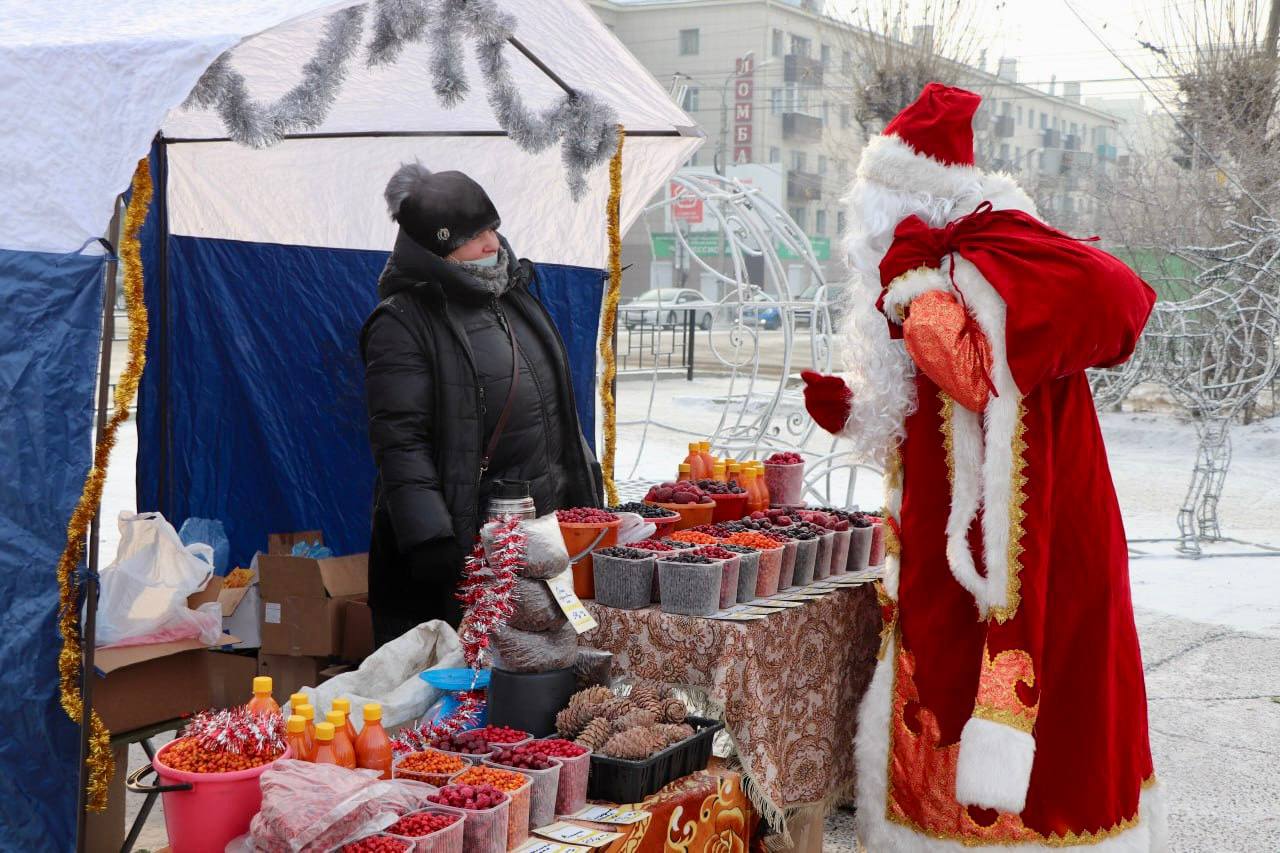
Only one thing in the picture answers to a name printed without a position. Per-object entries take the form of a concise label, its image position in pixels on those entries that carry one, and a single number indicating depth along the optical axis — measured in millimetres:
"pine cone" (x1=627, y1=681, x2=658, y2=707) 2576
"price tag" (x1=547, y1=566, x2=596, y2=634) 2506
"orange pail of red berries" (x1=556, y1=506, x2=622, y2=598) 2896
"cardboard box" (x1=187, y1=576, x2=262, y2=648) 4133
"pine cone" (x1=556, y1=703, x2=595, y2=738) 2462
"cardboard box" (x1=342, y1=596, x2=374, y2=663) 4012
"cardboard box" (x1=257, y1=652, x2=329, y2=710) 4051
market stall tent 4430
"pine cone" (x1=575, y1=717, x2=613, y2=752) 2398
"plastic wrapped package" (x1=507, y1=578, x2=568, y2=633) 2459
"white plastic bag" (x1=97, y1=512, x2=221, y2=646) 3156
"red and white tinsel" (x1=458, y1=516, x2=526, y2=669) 2441
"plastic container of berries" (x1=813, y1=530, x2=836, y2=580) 3252
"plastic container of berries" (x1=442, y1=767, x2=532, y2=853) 2084
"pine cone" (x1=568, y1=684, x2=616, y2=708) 2512
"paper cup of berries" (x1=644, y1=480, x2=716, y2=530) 3408
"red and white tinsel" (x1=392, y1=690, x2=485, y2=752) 2463
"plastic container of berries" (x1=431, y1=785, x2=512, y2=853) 2004
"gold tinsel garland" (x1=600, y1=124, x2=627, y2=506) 4527
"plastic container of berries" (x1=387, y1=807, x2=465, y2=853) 1908
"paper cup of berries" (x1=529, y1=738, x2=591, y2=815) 2264
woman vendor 3486
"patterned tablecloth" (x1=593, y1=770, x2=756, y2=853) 2303
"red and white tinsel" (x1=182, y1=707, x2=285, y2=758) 2143
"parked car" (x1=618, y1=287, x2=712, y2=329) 29164
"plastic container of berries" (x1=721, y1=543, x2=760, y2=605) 2914
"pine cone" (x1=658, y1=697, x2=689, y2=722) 2576
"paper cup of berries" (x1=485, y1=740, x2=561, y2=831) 2195
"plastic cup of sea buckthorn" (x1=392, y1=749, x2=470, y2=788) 2172
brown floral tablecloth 2703
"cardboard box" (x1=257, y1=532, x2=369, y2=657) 3973
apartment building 44281
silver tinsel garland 3695
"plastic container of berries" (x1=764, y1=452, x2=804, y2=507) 3818
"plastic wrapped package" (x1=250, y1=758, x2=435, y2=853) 1845
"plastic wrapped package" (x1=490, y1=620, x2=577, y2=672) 2490
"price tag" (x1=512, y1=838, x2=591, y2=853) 2104
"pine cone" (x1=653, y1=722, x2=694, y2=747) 2471
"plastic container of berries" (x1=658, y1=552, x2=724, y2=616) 2760
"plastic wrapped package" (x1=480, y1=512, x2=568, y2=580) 2471
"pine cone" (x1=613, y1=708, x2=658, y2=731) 2441
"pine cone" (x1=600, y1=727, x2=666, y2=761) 2363
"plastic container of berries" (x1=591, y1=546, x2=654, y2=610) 2822
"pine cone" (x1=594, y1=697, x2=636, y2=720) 2490
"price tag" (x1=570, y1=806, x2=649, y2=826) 2254
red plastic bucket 2033
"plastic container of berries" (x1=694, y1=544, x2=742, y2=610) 2822
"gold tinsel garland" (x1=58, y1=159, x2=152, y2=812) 2545
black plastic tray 2336
